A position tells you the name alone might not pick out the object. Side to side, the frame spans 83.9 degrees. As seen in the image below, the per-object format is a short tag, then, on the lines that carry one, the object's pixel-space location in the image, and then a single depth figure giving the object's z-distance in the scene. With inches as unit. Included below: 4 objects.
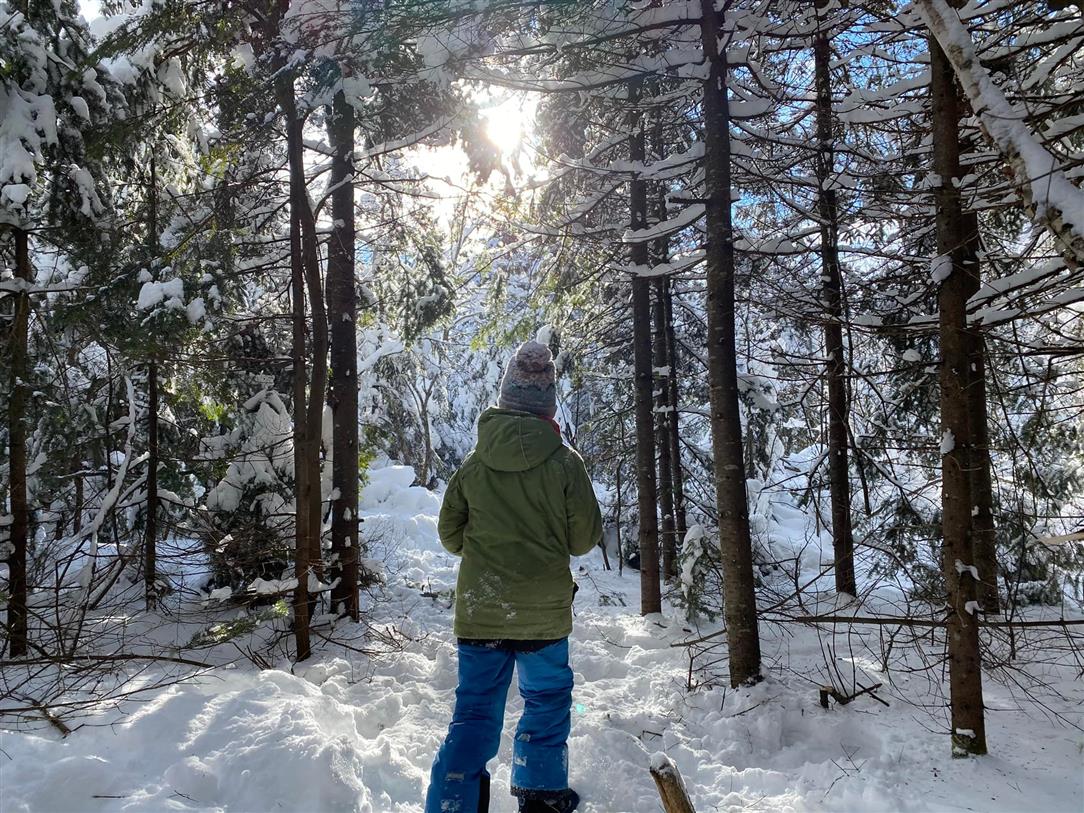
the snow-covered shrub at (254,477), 328.8
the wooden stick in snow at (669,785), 92.5
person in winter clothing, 120.6
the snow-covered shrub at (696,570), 284.2
